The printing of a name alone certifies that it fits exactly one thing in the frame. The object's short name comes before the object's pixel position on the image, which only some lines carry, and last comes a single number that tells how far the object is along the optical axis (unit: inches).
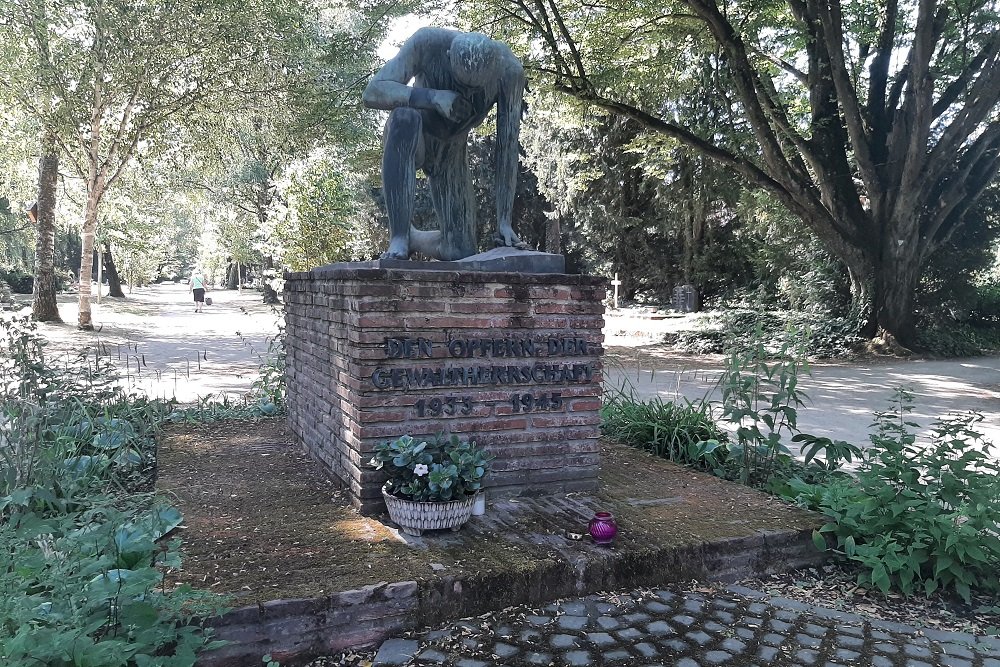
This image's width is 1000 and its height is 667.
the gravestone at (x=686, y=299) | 782.1
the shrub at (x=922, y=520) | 121.4
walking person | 1161.4
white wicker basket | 121.0
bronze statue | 143.8
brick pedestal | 133.0
